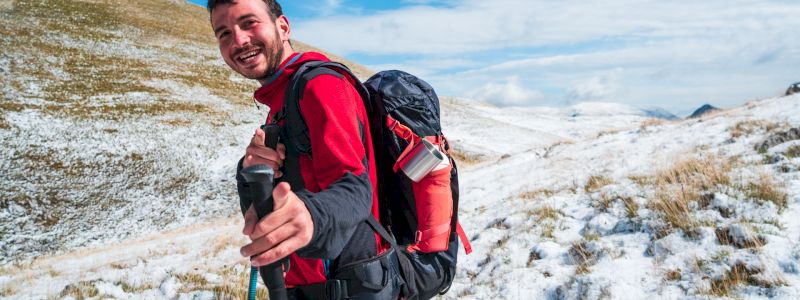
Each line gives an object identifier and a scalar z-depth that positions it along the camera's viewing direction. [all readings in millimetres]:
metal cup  2502
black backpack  2633
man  1426
